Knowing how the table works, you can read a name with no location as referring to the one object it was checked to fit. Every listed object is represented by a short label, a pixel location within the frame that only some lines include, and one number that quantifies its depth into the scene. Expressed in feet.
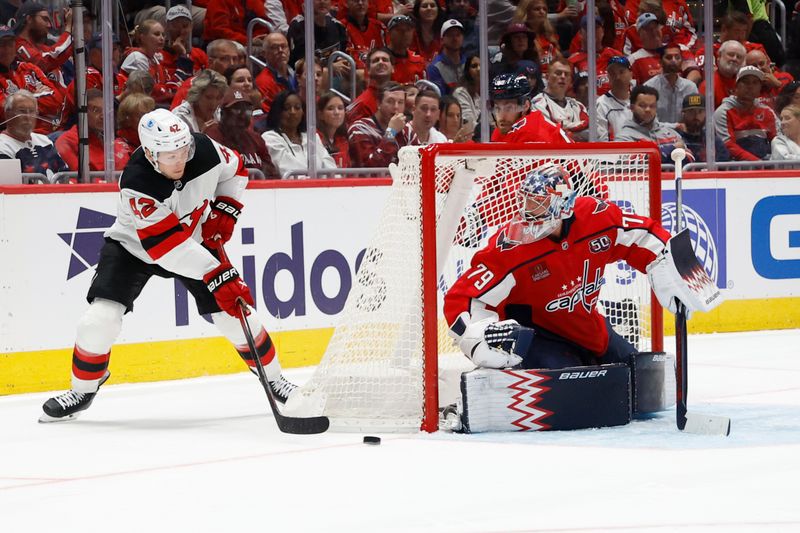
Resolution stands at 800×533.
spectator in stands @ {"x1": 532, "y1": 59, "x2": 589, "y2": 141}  52.54
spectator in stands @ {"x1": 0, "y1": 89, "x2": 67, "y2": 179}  41.47
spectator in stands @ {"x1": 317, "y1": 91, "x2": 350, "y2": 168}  47.19
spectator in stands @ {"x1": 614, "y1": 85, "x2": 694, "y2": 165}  54.03
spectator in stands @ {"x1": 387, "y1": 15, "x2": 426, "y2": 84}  50.72
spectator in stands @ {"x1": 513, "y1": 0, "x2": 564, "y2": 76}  53.21
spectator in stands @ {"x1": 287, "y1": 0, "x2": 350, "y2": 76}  47.16
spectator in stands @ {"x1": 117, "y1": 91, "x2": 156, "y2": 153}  42.57
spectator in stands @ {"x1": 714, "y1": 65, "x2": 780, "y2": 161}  55.83
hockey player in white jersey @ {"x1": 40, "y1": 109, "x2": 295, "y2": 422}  33.17
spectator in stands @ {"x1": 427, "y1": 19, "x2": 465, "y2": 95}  51.08
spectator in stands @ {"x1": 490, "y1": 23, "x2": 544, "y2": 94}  51.93
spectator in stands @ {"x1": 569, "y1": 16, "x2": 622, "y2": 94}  52.80
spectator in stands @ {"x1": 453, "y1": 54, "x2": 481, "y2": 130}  50.72
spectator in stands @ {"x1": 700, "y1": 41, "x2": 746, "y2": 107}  56.13
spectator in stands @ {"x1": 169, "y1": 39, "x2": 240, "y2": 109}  46.14
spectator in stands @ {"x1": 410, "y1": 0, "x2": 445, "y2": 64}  52.11
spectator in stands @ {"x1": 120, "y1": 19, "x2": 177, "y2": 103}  43.65
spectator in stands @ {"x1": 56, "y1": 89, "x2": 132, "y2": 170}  42.29
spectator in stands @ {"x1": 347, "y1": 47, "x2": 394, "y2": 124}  48.39
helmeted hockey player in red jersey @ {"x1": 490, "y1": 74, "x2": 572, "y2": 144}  38.29
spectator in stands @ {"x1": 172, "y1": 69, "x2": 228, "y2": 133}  44.14
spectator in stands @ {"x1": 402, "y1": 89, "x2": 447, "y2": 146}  49.70
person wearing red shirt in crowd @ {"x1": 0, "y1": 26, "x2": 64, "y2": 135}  41.98
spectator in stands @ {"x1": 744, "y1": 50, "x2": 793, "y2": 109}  58.23
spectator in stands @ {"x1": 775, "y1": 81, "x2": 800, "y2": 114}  58.08
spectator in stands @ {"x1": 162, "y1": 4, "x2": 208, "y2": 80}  45.62
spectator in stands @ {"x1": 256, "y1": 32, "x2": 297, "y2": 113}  46.80
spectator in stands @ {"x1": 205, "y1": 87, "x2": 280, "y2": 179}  44.80
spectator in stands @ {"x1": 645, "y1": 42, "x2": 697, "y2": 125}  54.75
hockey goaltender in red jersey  30.81
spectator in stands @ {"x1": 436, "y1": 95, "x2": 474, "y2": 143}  50.37
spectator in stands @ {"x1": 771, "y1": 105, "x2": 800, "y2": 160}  56.85
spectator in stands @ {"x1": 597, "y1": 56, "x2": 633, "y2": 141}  53.06
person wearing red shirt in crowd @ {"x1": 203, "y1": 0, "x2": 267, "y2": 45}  47.78
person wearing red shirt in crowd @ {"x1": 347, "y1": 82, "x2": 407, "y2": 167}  48.32
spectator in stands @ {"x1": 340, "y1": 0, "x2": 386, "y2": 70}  49.42
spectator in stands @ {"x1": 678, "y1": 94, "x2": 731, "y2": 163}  54.80
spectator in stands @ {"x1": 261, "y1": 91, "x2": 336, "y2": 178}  46.37
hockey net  31.50
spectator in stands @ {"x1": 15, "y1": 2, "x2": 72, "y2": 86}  42.06
